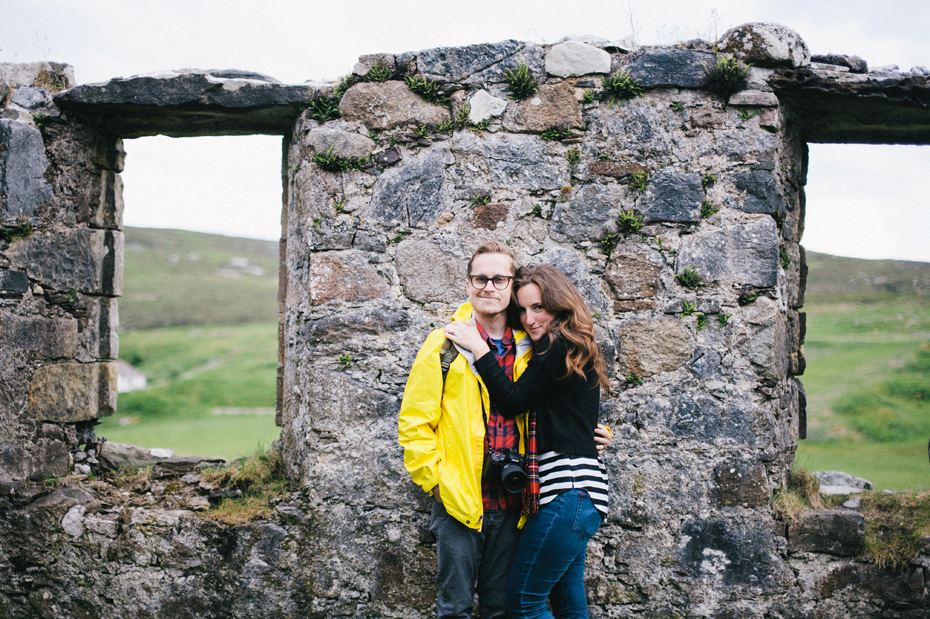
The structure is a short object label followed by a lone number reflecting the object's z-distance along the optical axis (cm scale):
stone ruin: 312
